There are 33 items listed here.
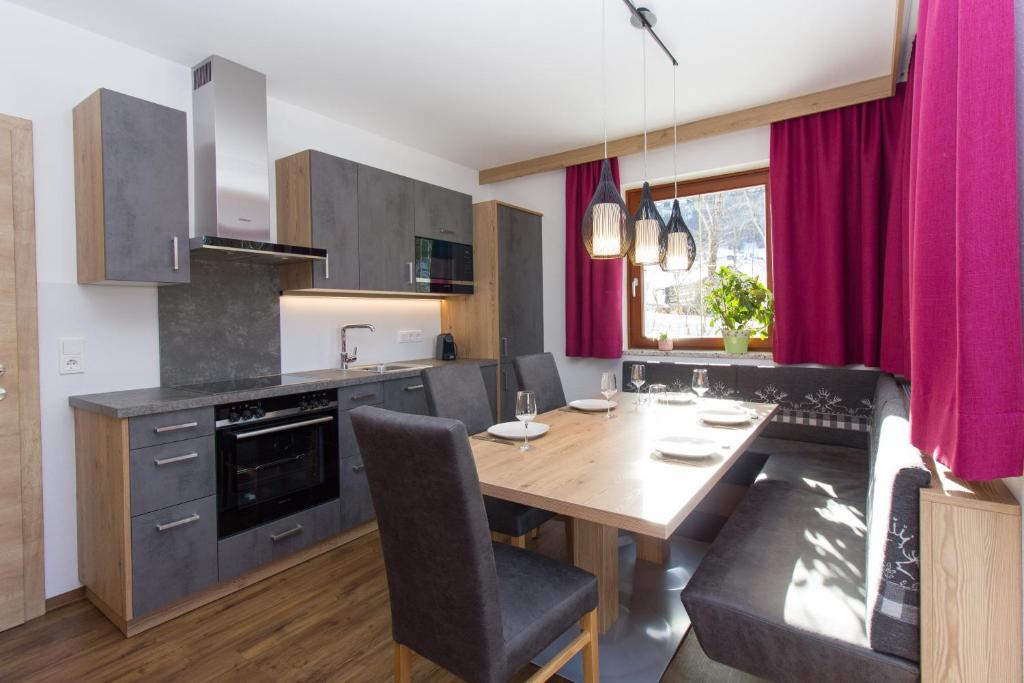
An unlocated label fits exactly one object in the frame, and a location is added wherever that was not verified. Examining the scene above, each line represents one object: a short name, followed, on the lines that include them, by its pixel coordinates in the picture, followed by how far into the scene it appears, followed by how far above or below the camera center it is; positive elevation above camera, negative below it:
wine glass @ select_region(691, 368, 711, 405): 2.50 -0.26
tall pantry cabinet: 4.08 +0.24
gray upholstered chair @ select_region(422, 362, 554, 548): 2.06 -0.37
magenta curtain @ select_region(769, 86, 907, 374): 3.06 +0.58
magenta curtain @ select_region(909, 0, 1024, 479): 0.91 +0.14
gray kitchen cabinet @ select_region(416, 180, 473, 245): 3.71 +0.87
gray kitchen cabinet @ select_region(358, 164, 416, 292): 3.31 +0.67
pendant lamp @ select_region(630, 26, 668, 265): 2.31 +0.43
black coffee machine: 4.09 -0.14
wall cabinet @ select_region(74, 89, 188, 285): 2.17 +0.62
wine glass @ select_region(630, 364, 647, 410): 2.56 -0.23
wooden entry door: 2.13 -0.25
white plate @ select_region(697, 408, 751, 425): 2.19 -0.39
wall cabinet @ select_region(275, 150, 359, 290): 3.01 +0.70
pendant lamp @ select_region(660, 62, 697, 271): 2.50 +0.40
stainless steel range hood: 2.64 +0.90
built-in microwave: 3.72 +0.48
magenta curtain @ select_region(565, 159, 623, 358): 4.13 +0.31
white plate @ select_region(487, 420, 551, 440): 1.96 -0.39
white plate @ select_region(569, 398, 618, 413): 2.52 -0.38
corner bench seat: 1.23 -0.74
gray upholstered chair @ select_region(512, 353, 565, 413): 2.89 -0.29
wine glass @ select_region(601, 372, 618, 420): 2.42 -0.26
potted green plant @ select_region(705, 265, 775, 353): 3.47 +0.15
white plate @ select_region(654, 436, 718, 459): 1.66 -0.40
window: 3.74 +0.52
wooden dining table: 1.31 -0.44
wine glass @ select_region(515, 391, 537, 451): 1.76 -0.26
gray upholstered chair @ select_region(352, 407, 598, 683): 1.16 -0.57
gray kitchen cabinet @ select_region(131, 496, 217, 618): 2.06 -0.92
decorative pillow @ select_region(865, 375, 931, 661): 1.12 -0.52
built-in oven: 2.37 -0.63
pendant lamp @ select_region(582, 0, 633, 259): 2.13 +0.44
